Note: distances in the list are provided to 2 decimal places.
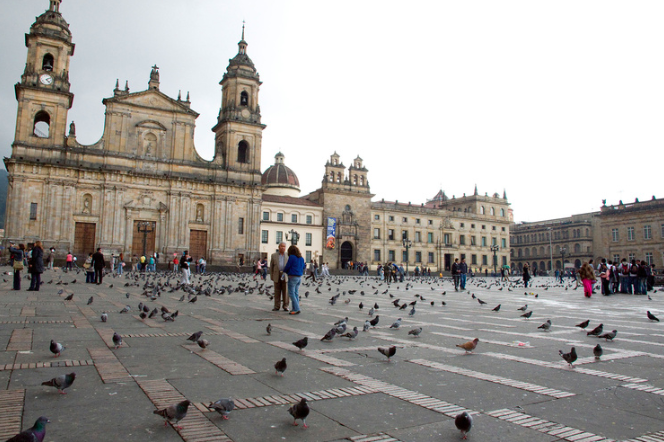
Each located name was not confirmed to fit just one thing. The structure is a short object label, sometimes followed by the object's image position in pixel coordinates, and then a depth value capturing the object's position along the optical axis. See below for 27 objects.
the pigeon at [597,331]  7.09
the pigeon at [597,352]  5.44
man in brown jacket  10.75
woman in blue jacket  10.26
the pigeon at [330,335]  6.39
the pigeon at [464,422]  2.90
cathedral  40.84
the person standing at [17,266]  14.21
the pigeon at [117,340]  5.54
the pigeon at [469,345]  5.62
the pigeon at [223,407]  3.18
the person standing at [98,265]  18.64
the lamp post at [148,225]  42.44
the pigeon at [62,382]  3.65
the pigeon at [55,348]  4.98
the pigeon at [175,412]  3.01
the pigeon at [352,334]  6.57
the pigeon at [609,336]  6.66
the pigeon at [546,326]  7.83
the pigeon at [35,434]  2.46
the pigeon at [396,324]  7.77
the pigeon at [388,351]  5.12
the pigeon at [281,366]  4.35
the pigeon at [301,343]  5.61
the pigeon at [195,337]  5.92
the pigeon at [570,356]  4.91
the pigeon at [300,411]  3.08
